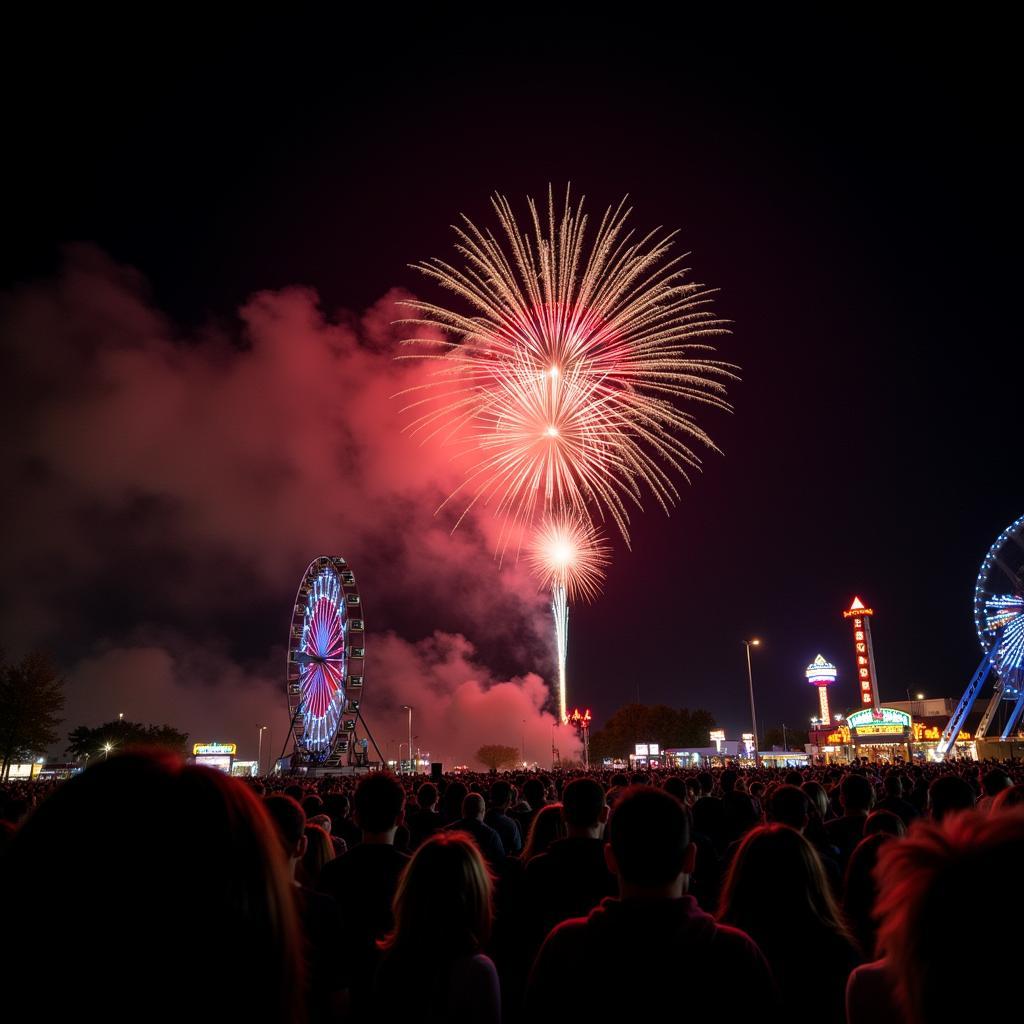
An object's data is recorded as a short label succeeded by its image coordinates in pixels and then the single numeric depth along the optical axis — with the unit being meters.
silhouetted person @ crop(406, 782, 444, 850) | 8.76
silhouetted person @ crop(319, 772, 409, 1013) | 4.48
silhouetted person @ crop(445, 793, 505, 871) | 6.90
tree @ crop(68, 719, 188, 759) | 91.12
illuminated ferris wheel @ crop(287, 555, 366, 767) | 51.00
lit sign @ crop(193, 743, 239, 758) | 88.44
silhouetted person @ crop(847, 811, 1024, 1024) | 1.53
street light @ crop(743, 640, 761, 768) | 53.62
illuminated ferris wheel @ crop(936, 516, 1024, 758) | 51.56
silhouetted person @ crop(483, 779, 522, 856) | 8.79
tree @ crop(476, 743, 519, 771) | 137.88
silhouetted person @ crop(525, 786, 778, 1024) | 2.46
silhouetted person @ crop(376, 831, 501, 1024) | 3.03
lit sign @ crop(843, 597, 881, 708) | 83.00
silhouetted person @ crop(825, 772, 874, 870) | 7.59
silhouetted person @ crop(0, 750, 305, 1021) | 1.40
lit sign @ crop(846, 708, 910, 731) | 70.62
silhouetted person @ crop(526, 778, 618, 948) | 5.05
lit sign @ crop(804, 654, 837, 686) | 109.75
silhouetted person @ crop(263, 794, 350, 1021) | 3.58
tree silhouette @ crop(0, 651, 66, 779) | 53.03
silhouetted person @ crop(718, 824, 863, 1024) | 3.74
